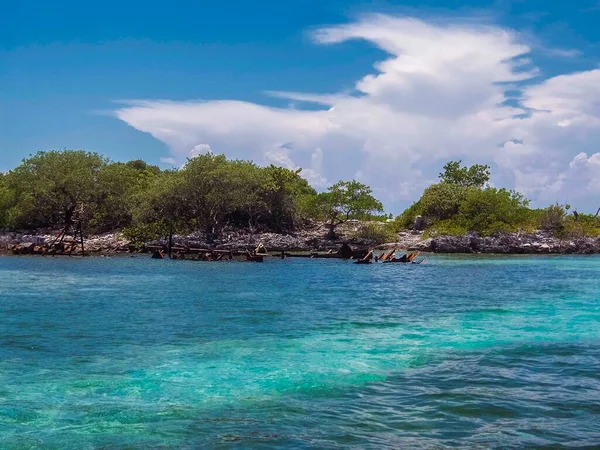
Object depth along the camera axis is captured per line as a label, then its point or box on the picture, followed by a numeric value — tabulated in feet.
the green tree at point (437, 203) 306.14
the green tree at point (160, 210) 240.73
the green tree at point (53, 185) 251.60
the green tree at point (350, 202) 264.72
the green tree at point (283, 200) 266.16
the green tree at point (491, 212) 281.33
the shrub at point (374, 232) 267.39
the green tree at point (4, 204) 271.28
